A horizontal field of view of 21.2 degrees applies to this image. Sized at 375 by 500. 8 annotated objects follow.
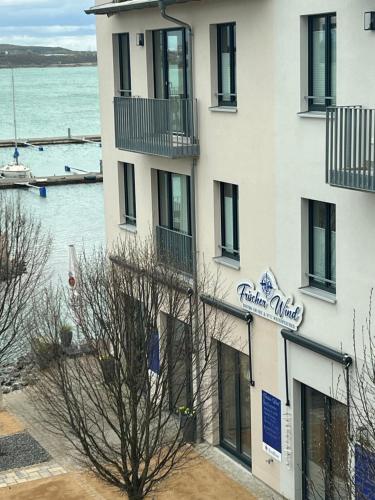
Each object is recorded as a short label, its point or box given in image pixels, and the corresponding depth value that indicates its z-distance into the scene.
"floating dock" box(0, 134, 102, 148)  141.88
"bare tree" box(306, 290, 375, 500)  15.16
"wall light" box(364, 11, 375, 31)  16.36
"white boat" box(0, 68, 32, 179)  94.32
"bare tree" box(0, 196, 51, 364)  25.42
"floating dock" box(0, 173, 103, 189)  89.94
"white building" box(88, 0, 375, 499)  17.50
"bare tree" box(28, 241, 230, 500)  18.73
